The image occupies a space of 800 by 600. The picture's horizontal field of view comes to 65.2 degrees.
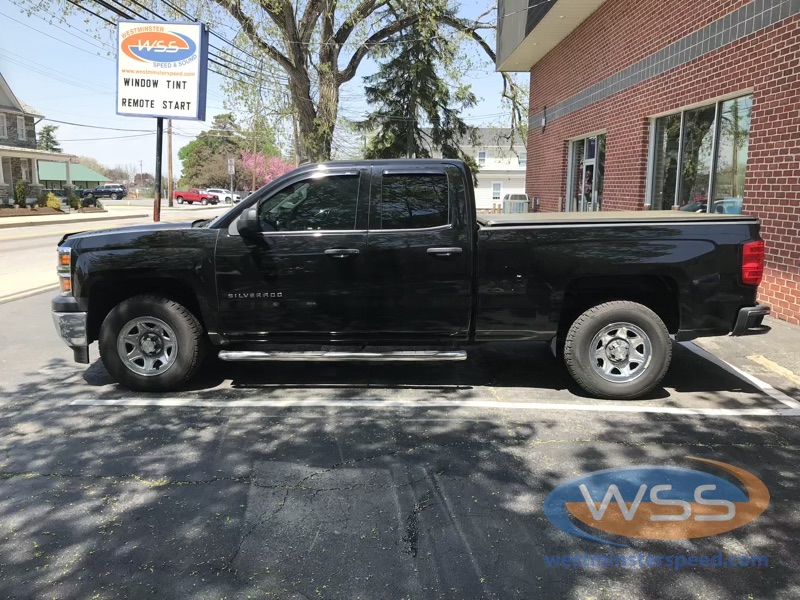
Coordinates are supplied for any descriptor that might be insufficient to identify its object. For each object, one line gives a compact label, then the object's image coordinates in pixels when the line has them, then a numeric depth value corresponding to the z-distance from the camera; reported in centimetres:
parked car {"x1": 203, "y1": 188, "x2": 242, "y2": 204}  6838
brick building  781
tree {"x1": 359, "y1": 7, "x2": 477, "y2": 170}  3027
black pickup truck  505
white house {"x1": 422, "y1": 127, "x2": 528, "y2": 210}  5144
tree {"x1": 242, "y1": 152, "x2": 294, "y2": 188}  7306
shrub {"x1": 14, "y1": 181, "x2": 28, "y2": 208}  3584
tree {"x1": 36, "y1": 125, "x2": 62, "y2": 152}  9938
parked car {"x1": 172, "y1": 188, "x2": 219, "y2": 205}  6488
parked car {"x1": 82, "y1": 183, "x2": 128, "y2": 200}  6871
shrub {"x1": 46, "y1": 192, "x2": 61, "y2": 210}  3688
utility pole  5243
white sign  1086
